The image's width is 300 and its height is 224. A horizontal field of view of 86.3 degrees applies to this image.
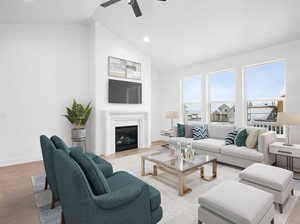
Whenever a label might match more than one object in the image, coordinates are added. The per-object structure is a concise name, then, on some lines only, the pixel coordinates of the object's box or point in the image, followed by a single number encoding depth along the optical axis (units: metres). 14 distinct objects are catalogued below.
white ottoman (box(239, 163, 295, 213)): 2.01
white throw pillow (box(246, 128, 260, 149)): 3.39
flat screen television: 4.79
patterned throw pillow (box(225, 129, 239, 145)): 3.78
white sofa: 3.15
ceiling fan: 2.71
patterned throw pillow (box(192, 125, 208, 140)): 4.47
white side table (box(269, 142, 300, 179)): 2.93
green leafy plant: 4.20
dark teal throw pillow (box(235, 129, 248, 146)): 3.55
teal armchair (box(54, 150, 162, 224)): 1.13
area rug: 1.93
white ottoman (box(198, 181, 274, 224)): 1.42
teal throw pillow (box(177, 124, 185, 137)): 4.80
